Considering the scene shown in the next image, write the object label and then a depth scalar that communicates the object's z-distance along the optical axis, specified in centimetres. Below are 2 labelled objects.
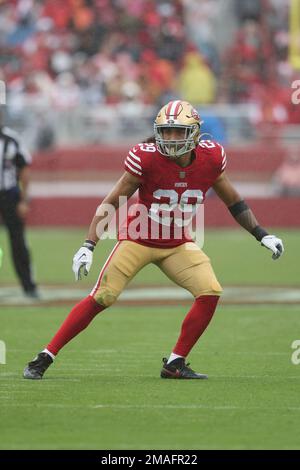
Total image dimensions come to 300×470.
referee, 2277
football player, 1356
